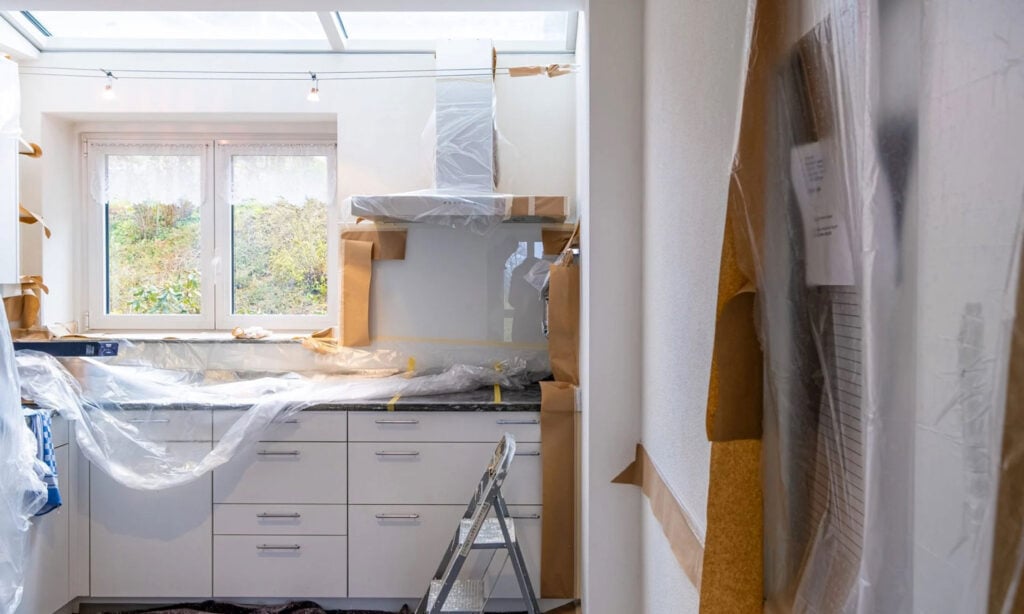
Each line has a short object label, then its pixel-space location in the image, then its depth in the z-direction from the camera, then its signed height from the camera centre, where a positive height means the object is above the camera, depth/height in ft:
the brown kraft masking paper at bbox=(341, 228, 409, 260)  9.61 +0.86
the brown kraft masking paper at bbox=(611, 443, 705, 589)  3.89 -1.61
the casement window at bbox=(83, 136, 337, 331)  10.20 +1.04
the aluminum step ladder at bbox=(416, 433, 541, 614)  6.29 -2.67
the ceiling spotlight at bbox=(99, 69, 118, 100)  9.45 +3.17
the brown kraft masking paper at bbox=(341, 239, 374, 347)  9.53 +0.15
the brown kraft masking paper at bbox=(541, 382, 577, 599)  7.82 -2.35
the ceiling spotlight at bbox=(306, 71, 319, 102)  9.53 +3.14
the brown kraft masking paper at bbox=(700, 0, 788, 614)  2.54 -0.54
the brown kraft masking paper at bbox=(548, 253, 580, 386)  8.07 -0.27
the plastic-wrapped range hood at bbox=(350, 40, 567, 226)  8.21 +1.85
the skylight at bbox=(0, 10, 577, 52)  9.02 +4.04
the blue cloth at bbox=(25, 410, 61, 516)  6.68 -1.70
